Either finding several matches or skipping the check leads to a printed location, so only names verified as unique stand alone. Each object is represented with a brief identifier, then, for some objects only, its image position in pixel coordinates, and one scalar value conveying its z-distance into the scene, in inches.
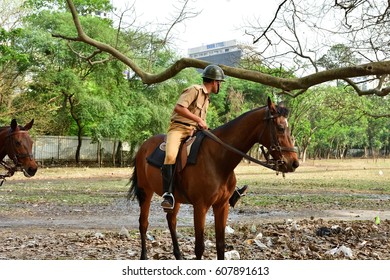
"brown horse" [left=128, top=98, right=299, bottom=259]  193.0
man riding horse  207.3
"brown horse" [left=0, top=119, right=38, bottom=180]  235.1
